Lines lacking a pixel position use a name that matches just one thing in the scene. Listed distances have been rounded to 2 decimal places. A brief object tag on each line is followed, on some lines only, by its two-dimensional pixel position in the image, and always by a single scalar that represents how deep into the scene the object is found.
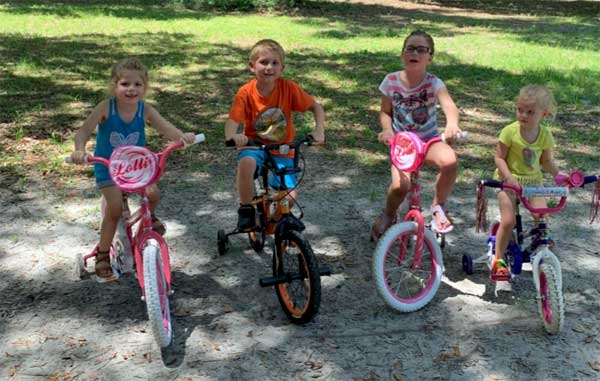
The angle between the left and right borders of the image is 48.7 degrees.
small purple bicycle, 3.51
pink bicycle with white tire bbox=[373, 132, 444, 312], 3.77
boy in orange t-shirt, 4.09
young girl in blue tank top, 3.69
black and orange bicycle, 3.53
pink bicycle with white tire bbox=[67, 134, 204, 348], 3.28
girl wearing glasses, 4.05
